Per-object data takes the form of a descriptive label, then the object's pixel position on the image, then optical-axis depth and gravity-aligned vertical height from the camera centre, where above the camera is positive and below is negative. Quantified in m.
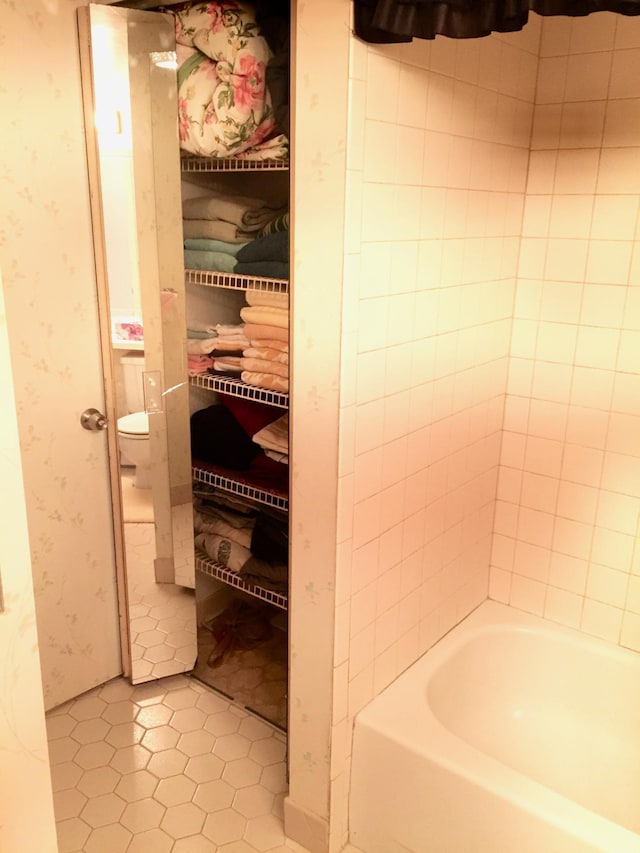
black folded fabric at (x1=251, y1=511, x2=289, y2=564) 2.26 -1.00
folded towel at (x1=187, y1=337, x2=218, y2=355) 2.22 -0.40
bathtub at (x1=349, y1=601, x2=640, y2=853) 1.58 -1.33
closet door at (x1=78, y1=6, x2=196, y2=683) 1.94 -0.24
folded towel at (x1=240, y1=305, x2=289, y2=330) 2.02 -0.29
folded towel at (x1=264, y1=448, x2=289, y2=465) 2.19 -0.72
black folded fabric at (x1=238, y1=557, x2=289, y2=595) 2.23 -1.09
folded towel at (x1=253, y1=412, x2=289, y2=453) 2.19 -0.66
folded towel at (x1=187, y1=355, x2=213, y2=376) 2.24 -0.46
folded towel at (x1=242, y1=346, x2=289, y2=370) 2.04 -0.40
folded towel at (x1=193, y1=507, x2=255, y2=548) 2.37 -1.02
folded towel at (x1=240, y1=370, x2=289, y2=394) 2.05 -0.47
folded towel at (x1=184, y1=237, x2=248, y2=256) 2.12 -0.10
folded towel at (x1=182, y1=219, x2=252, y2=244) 2.13 -0.06
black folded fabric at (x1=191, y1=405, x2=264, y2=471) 2.28 -0.70
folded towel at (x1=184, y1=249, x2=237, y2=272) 2.11 -0.14
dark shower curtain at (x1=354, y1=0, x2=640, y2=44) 1.12 +0.31
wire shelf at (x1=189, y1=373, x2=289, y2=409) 2.06 -0.51
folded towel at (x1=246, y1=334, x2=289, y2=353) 2.04 -0.37
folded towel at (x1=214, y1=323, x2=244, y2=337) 2.18 -0.35
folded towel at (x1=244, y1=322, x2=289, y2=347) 2.04 -0.33
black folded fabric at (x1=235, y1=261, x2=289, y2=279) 1.97 -0.16
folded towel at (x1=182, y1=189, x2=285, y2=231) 2.14 +0.00
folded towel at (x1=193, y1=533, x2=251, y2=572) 2.35 -1.08
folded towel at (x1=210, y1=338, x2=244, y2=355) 2.17 -0.40
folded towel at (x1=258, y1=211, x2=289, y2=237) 2.02 -0.04
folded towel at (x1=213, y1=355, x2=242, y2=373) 2.18 -0.45
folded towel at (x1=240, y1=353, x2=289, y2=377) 2.04 -0.43
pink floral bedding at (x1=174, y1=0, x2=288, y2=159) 1.81 +0.31
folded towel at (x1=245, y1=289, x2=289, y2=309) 2.02 -0.24
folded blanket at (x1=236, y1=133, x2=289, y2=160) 1.88 +0.16
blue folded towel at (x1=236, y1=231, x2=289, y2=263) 1.96 -0.10
